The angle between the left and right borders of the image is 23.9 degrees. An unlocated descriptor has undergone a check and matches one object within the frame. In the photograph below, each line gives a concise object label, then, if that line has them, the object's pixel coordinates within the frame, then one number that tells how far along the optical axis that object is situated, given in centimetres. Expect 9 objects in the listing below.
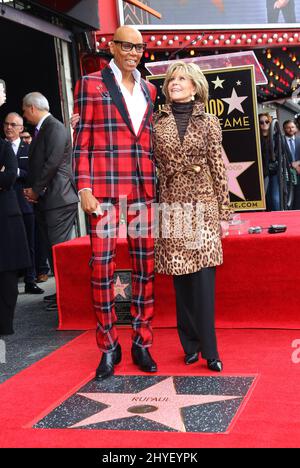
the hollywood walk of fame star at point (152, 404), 311
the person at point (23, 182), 721
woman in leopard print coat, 383
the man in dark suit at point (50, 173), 596
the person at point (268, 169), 923
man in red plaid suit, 368
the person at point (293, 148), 971
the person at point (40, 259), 805
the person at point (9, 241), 509
